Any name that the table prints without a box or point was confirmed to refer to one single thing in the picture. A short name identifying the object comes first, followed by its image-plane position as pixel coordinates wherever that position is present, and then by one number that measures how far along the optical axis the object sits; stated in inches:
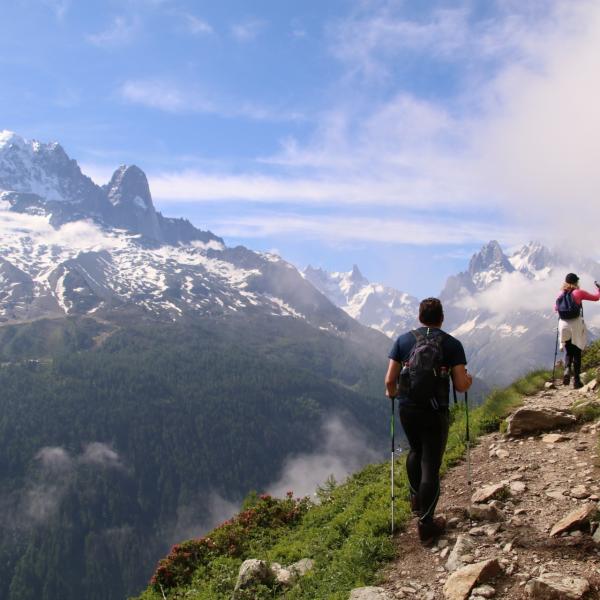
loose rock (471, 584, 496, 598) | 299.1
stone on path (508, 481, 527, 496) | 422.0
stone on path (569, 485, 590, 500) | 389.7
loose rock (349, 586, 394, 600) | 328.5
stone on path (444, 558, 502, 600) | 307.9
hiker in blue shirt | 366.0
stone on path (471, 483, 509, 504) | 417.7
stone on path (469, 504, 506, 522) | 383.9
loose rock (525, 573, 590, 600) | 276.4
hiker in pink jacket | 664.4
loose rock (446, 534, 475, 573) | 335.6
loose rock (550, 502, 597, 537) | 341.1
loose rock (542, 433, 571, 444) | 504.7
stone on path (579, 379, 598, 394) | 616.9
